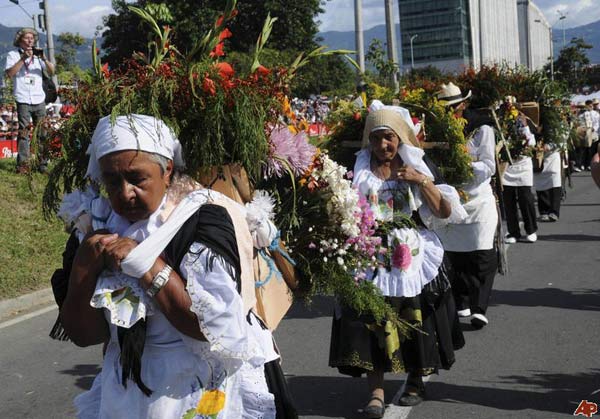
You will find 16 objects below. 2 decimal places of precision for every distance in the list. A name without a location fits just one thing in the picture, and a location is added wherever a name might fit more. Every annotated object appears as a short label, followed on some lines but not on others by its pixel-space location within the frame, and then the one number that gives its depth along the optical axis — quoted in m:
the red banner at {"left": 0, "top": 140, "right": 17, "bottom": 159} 16.99
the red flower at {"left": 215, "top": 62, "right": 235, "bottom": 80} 3.11
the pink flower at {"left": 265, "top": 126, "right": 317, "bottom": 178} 3.48
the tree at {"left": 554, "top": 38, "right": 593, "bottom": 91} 78.69
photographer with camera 12.47
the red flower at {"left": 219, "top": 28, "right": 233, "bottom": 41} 3.22
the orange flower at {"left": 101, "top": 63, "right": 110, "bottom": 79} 3.19
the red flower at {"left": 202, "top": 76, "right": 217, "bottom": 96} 3.03
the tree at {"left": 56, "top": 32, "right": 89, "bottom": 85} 36.59
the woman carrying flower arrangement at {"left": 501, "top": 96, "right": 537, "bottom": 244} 12.12
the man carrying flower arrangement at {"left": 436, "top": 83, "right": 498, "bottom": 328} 7.54
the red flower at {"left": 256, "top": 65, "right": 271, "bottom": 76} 3.20
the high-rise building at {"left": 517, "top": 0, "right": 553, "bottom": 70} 161.32
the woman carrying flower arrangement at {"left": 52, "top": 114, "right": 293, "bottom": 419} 2.62
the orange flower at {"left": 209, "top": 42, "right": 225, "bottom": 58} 3.20
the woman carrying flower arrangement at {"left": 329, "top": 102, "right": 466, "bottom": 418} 5.18
